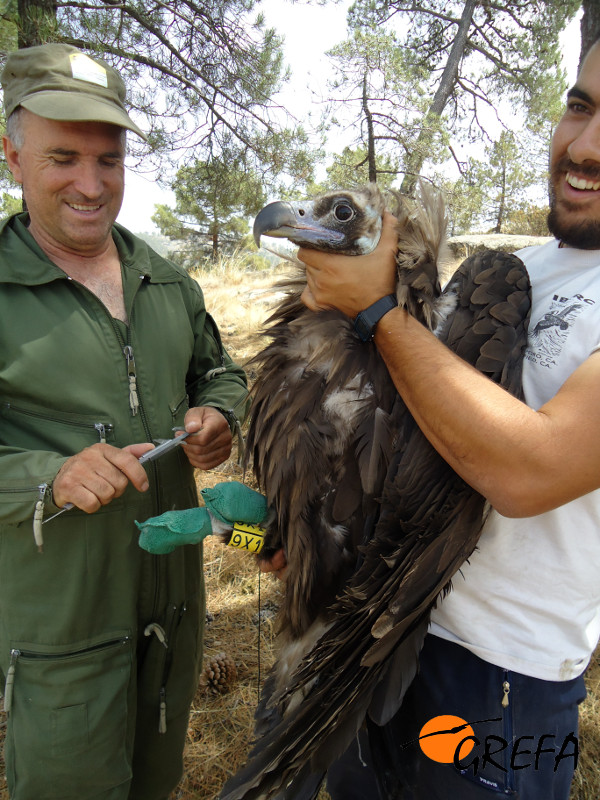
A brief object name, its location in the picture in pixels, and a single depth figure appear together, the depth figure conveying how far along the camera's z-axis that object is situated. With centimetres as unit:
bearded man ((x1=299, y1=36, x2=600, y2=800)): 121
